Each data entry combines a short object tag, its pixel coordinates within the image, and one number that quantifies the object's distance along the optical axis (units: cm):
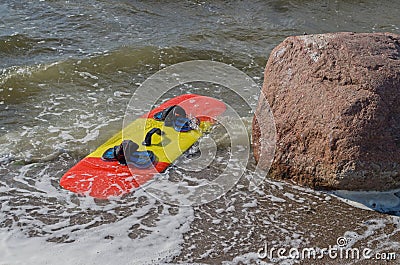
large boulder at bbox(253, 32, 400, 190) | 404
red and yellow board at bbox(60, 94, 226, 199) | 434
